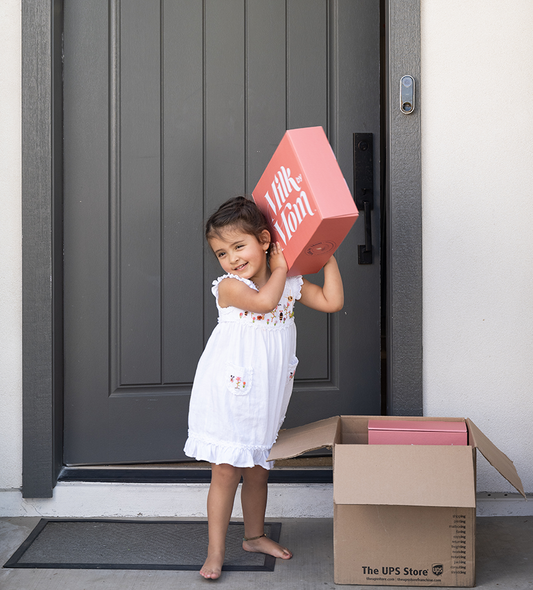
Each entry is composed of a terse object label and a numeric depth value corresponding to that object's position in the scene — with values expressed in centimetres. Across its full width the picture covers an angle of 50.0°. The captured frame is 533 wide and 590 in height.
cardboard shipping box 152
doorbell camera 210
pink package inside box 179
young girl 169
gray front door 223
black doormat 183
